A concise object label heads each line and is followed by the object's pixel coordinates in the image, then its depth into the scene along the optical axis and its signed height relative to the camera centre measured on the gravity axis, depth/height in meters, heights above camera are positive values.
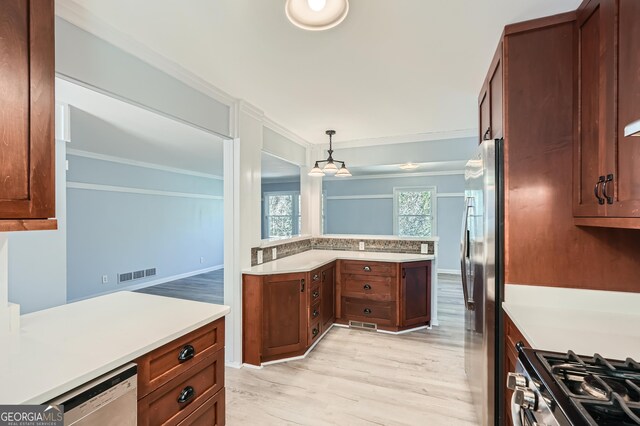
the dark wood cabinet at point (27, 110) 0.97 +0.37
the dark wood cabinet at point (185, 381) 1.19 -0.80
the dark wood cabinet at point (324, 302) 2.74 -1.04
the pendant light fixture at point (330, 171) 3.48 +0.51
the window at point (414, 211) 6.97 +0.02
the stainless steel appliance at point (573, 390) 0.77 -0.55
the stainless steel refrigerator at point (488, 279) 1.69 -0.42
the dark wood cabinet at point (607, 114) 1.13 +0.44
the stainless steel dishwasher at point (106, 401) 0.92 -0.66
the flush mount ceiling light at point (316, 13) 1.30 +0.94
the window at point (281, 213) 8.70 -0.04
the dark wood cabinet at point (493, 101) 1.81 +0.81
